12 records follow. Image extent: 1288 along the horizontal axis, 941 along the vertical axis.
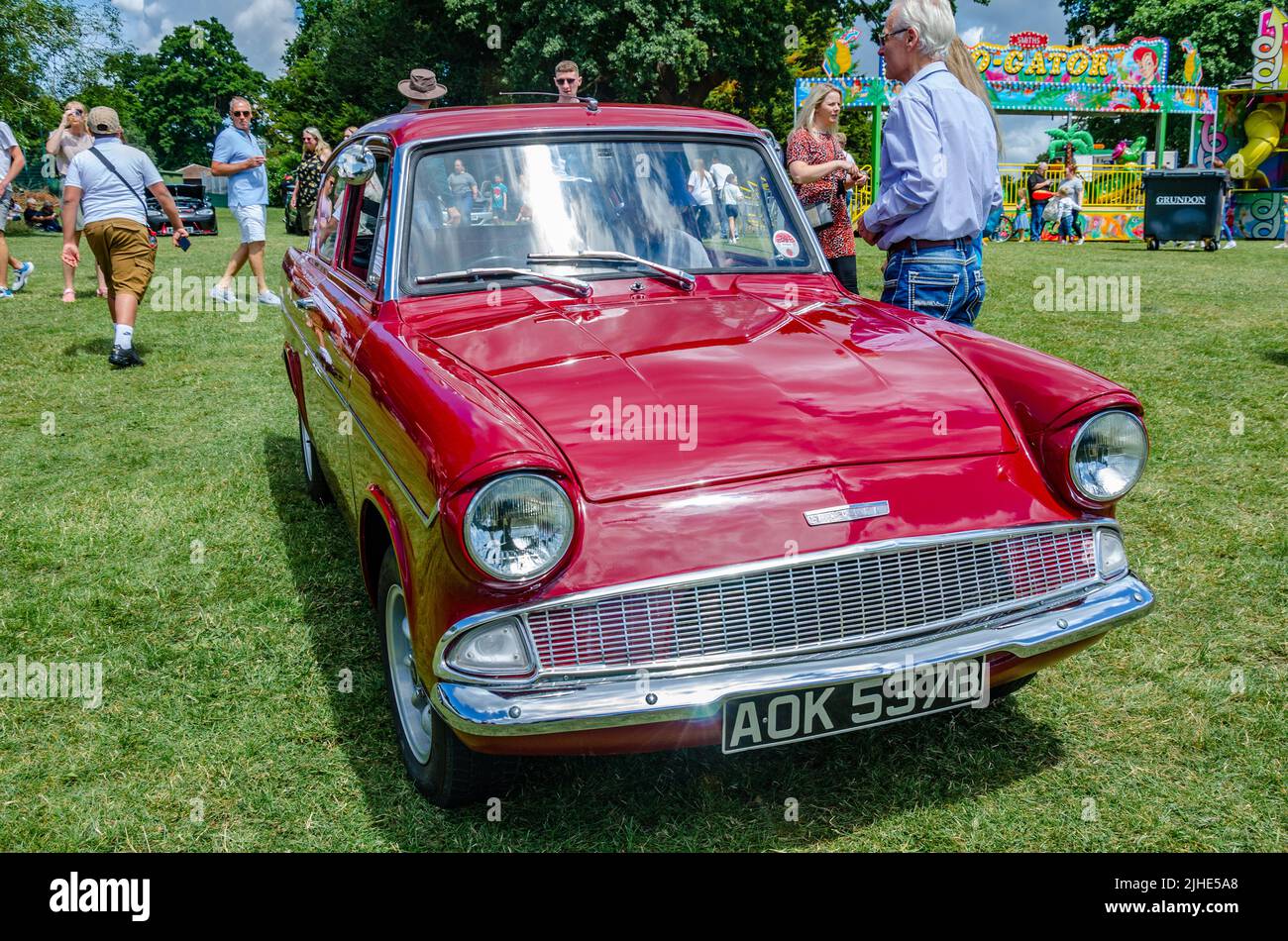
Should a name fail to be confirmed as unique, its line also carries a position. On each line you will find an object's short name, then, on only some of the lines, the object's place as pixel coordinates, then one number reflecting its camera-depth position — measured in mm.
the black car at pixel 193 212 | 25594
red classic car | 2275
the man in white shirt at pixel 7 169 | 11312
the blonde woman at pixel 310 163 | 12227
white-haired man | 3818
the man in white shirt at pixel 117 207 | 8039
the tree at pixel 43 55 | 28594
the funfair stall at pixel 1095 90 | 24281
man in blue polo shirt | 10102
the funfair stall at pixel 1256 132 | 25406
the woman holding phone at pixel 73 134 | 10875
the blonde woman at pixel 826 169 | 6156
